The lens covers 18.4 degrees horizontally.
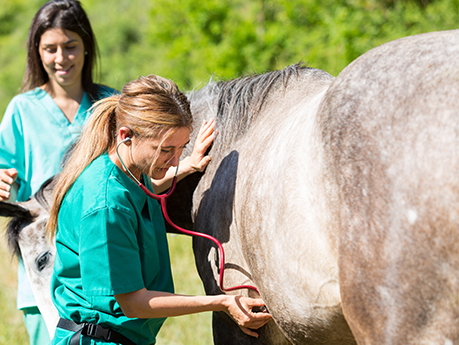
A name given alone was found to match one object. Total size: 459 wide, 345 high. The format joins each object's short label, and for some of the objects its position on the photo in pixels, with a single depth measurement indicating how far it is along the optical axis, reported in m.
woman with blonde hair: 2.93
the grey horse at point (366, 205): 2.65
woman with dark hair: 3.56
